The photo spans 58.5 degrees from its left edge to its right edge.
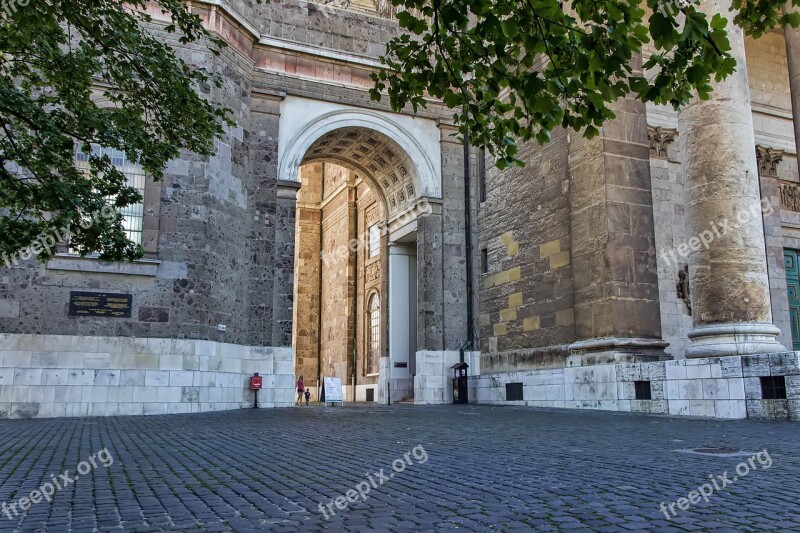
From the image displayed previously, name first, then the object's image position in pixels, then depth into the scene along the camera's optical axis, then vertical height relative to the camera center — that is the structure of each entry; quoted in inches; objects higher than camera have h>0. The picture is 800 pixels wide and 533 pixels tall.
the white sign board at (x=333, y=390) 899.3 -14.3
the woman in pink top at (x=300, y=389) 1162.6 -16.2
